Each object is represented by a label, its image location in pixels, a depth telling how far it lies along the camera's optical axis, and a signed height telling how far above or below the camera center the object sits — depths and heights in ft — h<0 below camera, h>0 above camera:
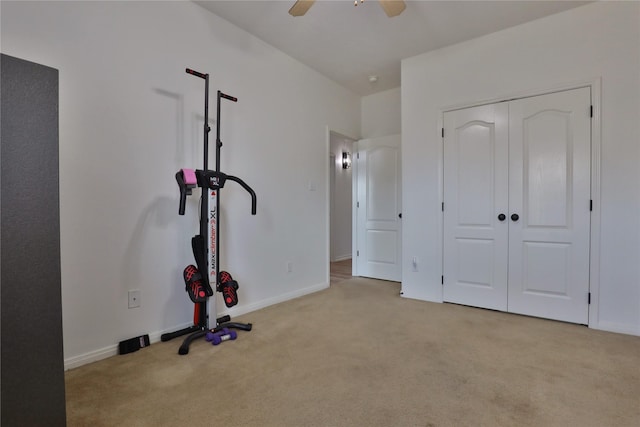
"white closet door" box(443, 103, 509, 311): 10.17 +0.16
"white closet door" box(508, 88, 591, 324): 8.95 +0.17
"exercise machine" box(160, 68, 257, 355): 7.36 -1.13
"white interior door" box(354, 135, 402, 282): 14.37 +0.08
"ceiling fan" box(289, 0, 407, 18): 7.39 +4.83
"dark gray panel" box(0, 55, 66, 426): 2.92 -0.37
